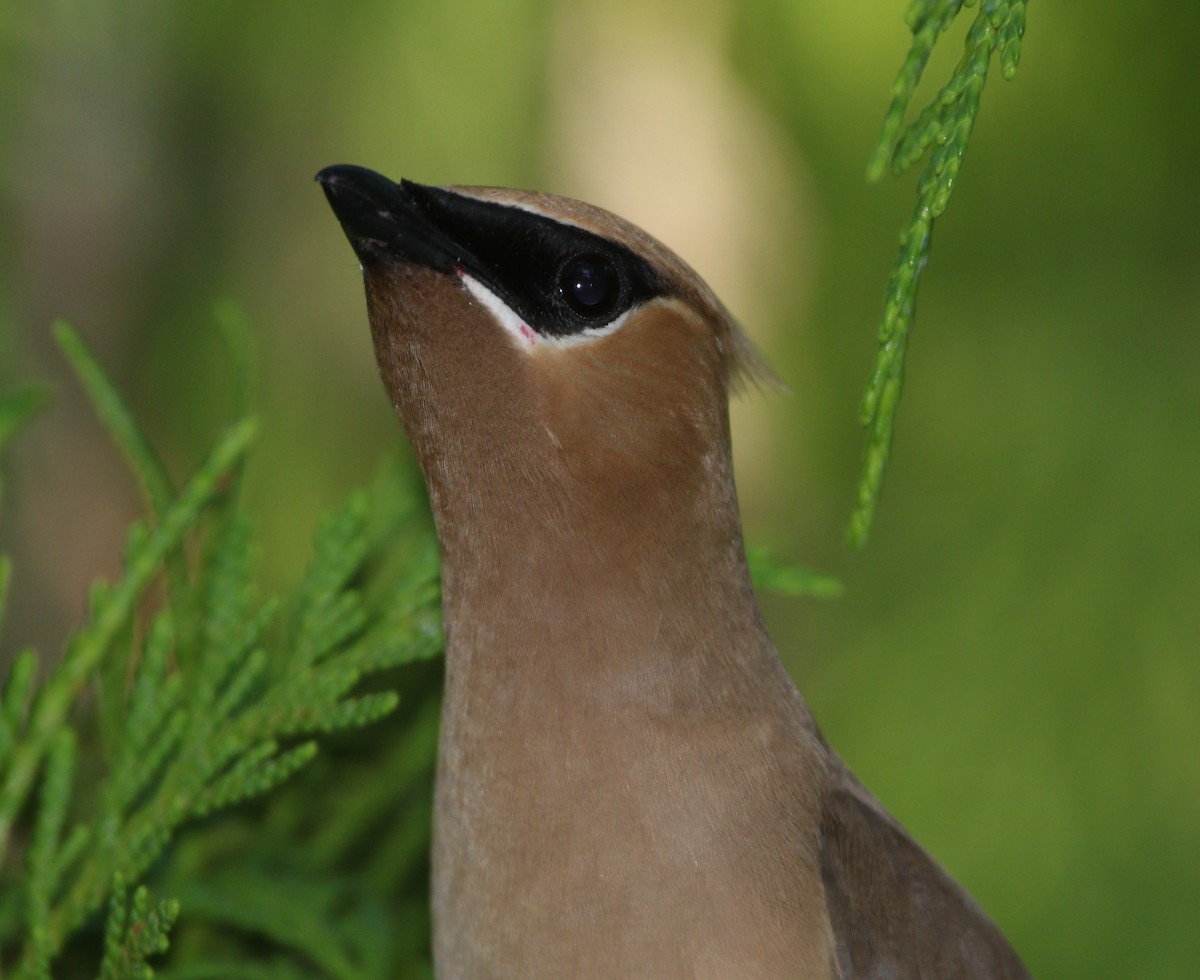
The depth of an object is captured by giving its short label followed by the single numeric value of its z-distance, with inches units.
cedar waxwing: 77.6
